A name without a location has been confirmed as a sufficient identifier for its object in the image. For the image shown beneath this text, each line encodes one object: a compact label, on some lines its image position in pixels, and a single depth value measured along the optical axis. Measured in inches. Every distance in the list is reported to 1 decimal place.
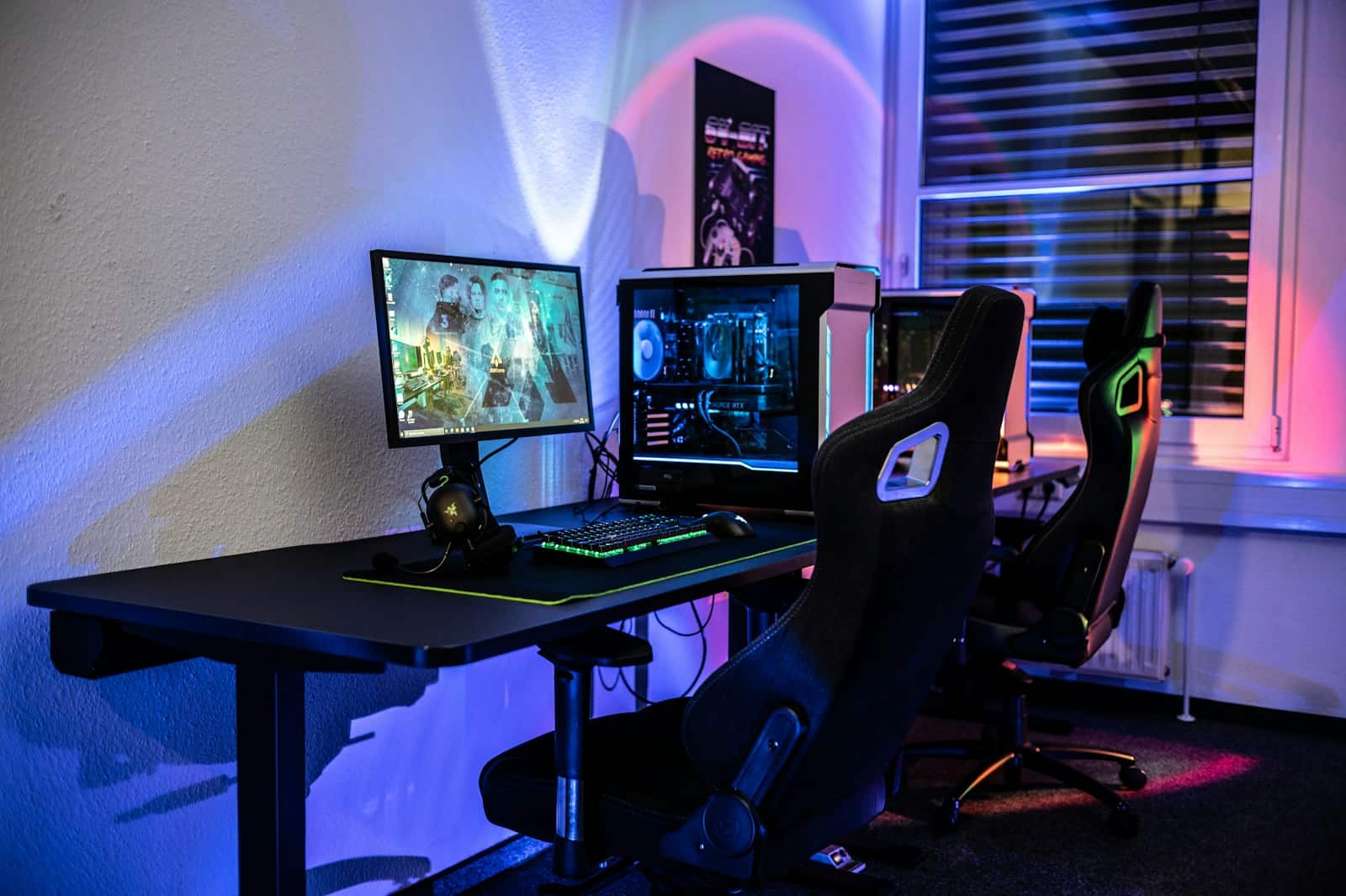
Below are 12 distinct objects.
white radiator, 149.7
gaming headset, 68.2
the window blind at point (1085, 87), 153.9
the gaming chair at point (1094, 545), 108.8
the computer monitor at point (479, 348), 79.0
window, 151.9
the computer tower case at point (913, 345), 138.6
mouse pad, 63.1
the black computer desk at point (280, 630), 54.0
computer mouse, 83.7
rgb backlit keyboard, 71.6
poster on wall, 130.1
